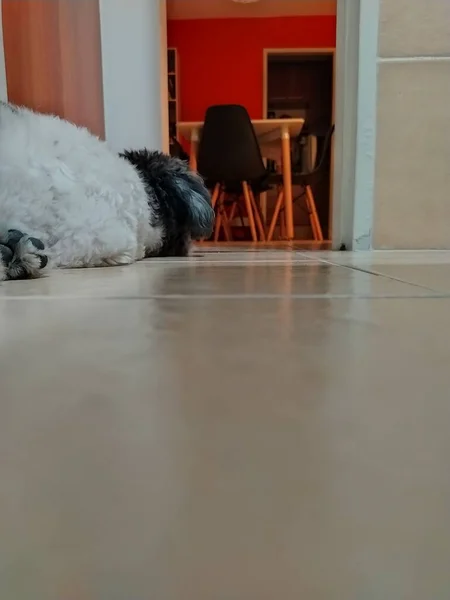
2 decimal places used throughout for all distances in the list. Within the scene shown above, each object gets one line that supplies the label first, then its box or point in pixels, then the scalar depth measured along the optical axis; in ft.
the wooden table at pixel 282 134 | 12.80
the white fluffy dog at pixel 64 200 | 2.91
